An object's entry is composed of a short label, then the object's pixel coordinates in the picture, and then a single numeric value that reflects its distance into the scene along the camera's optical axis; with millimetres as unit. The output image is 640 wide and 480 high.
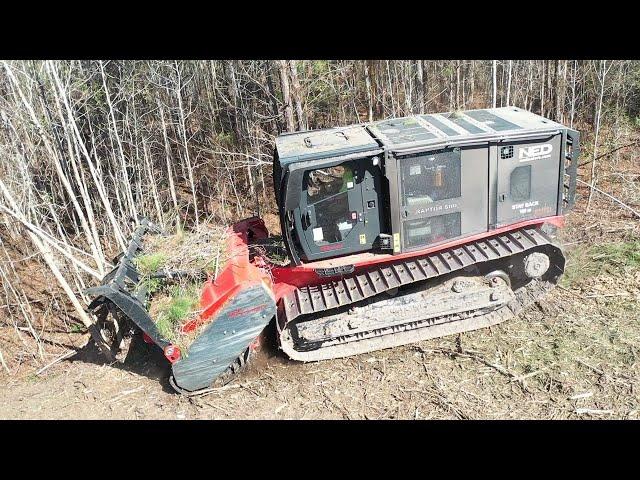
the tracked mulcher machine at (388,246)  6402
